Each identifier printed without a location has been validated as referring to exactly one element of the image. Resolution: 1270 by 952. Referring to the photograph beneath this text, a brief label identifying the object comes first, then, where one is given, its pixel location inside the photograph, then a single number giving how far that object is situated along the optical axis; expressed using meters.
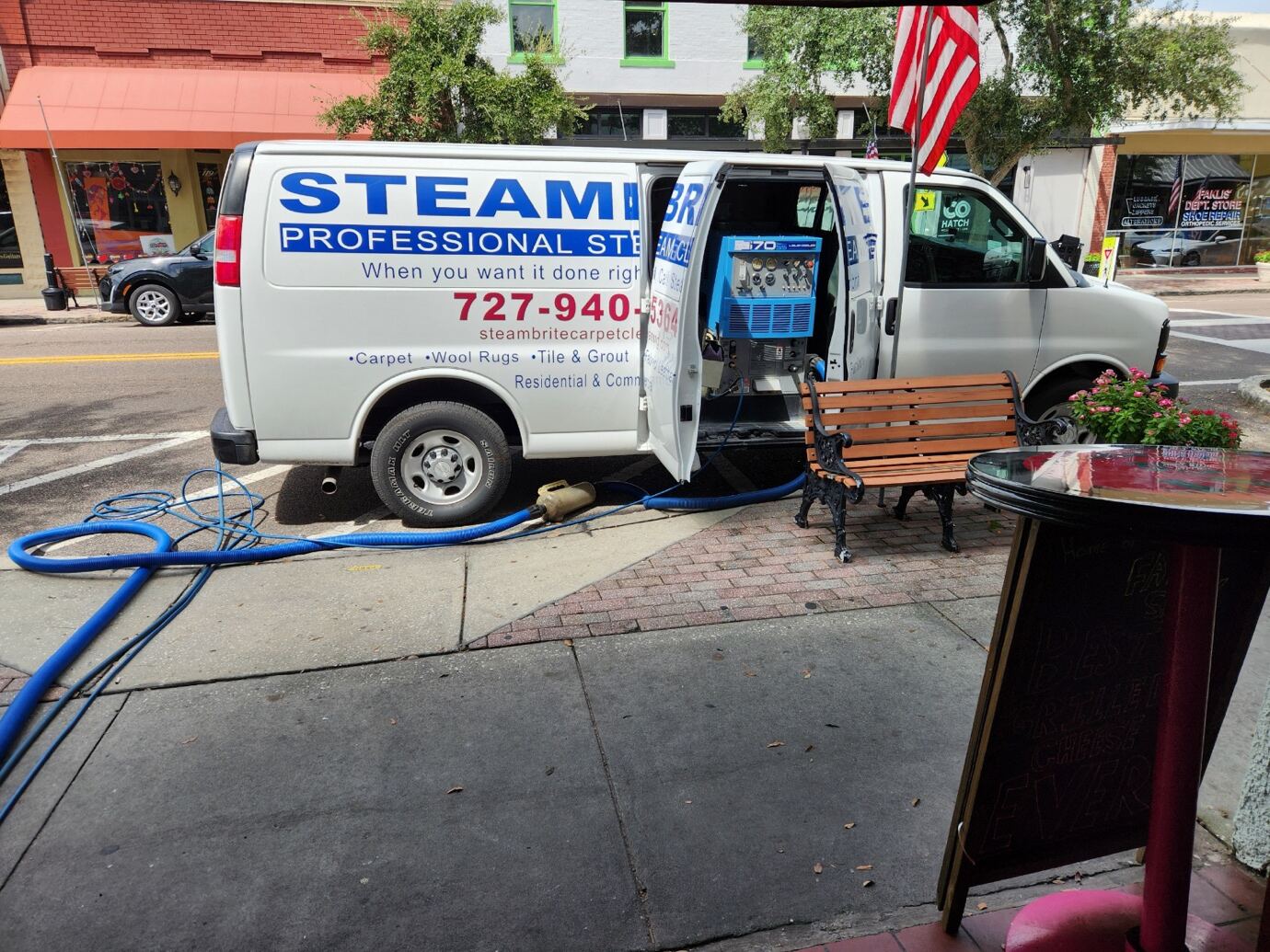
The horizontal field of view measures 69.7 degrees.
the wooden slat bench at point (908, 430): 5.36
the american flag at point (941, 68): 6.23
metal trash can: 17.62
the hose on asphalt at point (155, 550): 3.75
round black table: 1.72
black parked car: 15.41
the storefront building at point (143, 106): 18.14
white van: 5.21
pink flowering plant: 4.69
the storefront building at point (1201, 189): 23.31
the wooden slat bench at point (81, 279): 19.53
